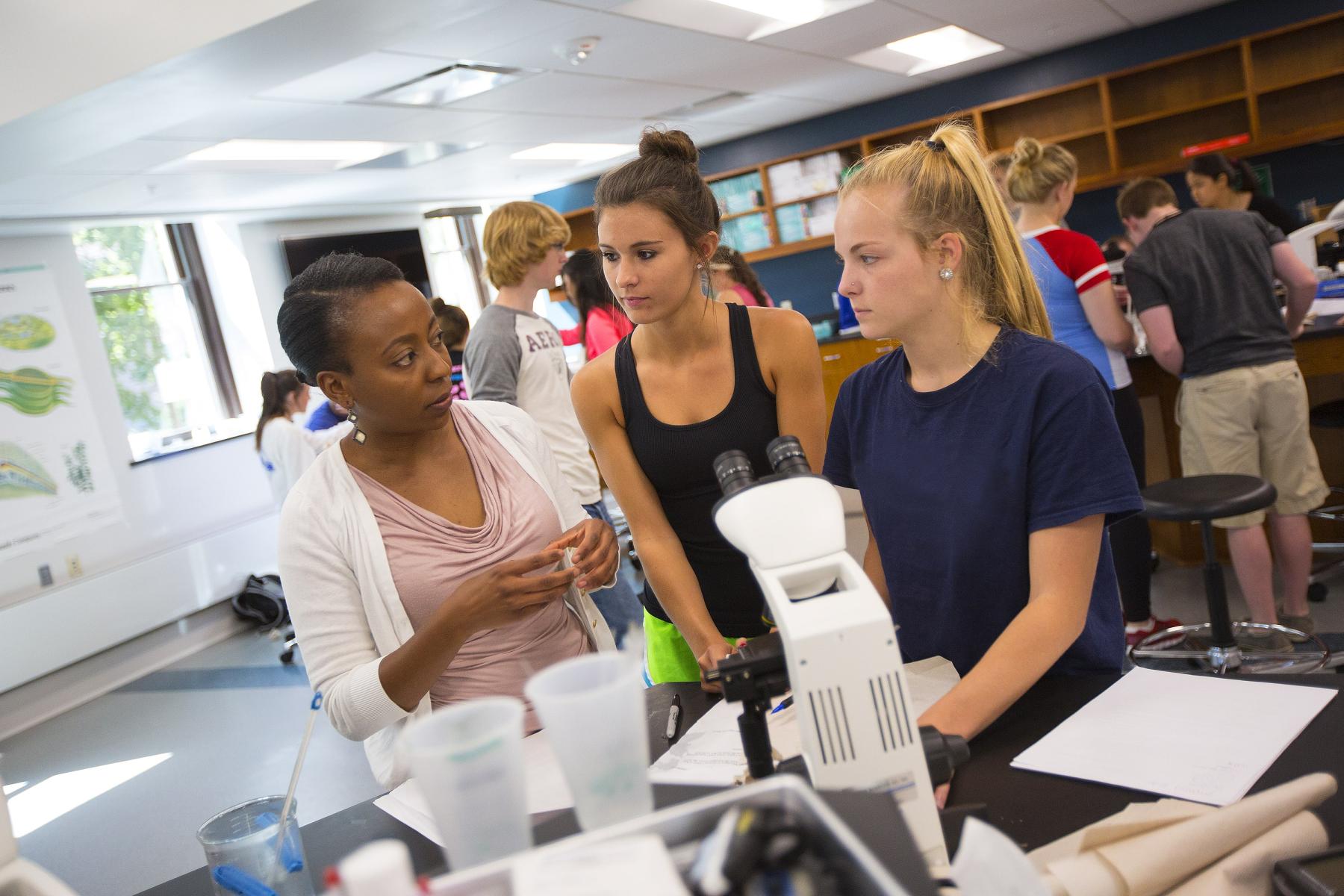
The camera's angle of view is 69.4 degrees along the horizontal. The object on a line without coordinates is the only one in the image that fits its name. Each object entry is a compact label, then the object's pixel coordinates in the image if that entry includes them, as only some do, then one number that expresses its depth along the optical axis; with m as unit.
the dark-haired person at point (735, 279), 3.44
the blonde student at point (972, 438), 1.19
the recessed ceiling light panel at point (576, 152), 7.28
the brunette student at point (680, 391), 1.64
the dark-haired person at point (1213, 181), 3.83
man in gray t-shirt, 3.08
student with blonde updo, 3.12
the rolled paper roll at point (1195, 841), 0.77
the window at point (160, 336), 6.34
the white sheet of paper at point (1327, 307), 3.80
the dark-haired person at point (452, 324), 4.50
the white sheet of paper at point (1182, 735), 0.95
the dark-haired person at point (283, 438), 5.00
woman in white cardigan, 1.27
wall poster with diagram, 5.53
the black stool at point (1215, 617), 2.63
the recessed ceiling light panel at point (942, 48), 6.24
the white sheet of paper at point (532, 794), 1.11
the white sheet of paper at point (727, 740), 1.10
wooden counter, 3.55
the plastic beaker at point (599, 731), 0.61
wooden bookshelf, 6.67
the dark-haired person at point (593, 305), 3.90
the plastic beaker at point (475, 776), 0.60
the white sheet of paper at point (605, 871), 0.54
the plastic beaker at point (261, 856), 1.16
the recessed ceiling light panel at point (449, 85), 4.57
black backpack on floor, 6.13
